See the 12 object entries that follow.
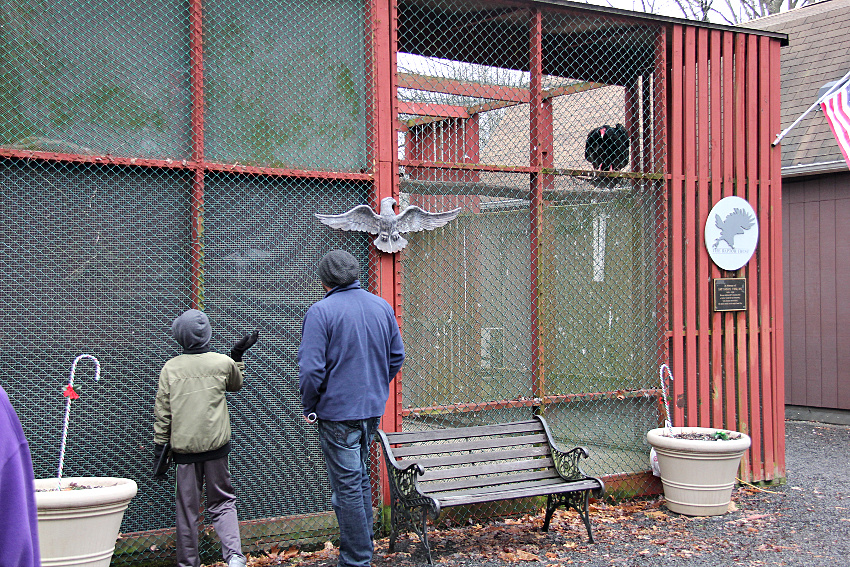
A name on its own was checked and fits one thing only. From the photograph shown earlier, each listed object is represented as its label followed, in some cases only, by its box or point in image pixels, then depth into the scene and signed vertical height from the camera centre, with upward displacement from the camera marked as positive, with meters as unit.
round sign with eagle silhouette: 7.20 +0.47
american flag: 7.04 +1.59
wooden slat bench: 5.26 -1.37
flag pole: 7.37 +1.88
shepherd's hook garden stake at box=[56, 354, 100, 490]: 4.51 -0.64
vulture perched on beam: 7.16 +1.27
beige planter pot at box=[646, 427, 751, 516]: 6.20 -1.55
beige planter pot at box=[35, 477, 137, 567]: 4.10 -1.28
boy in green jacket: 4.62 -0.85
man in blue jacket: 4.58 -0.67
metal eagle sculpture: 5.62 +0.48
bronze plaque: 7.20 -0.11
